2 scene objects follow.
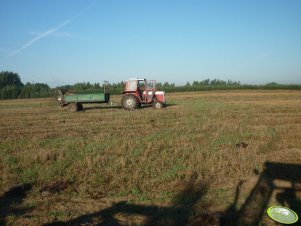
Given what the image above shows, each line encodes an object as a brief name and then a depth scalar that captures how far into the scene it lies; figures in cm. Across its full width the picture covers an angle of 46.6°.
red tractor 2020
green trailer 2077
